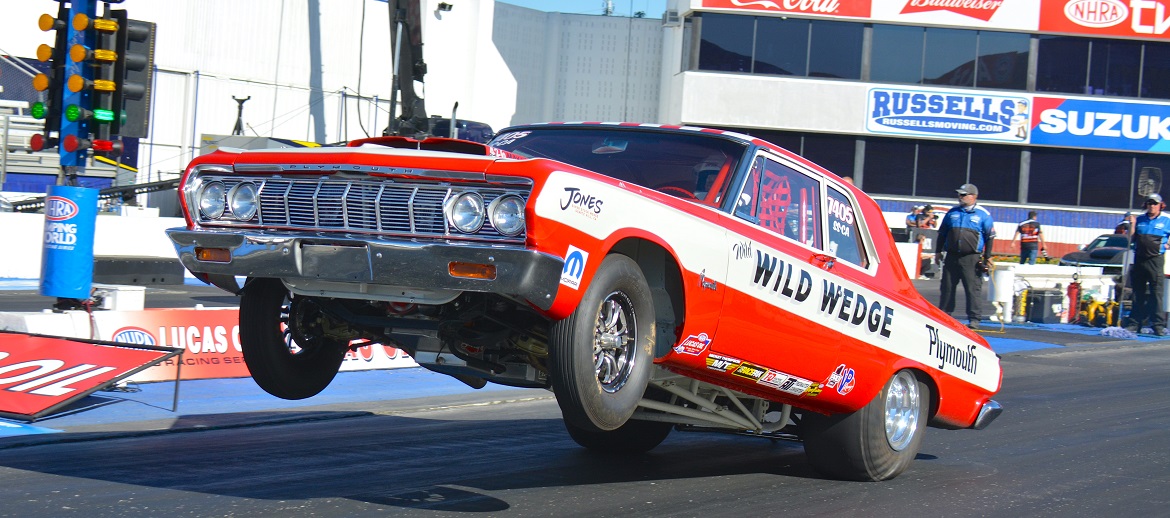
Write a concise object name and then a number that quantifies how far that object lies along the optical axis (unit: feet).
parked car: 99.00
